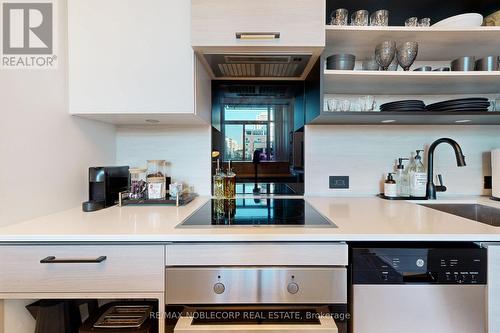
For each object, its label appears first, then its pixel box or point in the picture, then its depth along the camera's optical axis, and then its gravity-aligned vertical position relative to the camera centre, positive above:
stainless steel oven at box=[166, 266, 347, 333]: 0.81 -0.39
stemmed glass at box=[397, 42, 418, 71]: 1.24 +0.53
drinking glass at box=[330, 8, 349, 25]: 1.28 +0.73
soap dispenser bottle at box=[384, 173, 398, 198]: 1.46 -0.14
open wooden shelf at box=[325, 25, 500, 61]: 1.22 +0.62
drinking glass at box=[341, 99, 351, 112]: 1.35 +0.30
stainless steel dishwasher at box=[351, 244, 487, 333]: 0.81 -0.40
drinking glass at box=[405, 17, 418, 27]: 1.31 +0.72
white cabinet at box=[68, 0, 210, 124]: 1.12 +0.47
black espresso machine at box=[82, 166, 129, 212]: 1.17 -0.12
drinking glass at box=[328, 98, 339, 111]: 1.35 +0.31
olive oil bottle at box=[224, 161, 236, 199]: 1.55 -0.13
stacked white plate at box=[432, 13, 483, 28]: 1.24 +0.68
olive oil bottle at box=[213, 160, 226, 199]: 1.55 -0.12
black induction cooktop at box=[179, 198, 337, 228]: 0.94 -0.21
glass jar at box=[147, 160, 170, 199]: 1.36 -0.10
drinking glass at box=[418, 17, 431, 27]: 1.29 +0.70
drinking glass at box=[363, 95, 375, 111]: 1.38 +0.32
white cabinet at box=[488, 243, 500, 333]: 0.81 -0.40
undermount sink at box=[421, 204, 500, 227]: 1.33 -0.25
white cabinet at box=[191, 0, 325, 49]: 1.10 +0.61
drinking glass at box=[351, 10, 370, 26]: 1.28 +0.72
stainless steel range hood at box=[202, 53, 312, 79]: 1.21 +0.51
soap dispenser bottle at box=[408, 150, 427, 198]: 1.46 -0.11
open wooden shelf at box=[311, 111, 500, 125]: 1.23 +0.23
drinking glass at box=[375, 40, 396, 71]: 1.24 +0.53
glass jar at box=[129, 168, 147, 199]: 1.37 -0.11
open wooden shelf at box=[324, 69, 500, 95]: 1.23 +0.42
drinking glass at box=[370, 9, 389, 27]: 1.29 +0.72
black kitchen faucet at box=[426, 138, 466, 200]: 1.43 -0.03
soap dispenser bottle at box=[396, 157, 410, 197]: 1.52 -0.10
